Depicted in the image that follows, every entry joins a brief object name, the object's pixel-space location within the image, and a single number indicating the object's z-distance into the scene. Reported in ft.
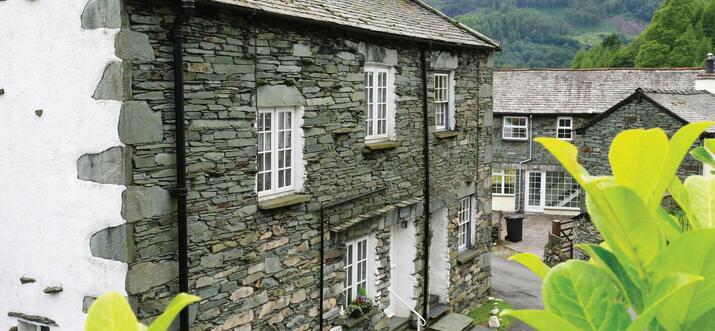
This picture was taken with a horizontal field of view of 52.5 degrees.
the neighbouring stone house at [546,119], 95.04
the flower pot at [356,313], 35.24
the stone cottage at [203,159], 22.53
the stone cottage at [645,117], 72.13
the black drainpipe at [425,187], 40.68
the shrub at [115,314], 4.46
